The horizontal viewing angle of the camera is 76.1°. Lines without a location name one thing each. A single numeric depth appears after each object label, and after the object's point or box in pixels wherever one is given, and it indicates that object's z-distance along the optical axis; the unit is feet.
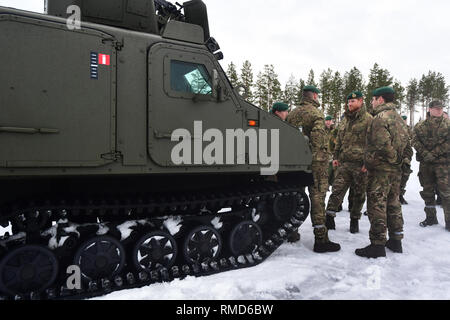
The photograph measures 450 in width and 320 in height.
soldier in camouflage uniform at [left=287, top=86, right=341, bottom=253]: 15.90
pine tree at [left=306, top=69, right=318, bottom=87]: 162.91
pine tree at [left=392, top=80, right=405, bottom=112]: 159.24
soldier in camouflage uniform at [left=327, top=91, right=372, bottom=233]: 19.42
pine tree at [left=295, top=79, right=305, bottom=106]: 162.59
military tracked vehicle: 9.48
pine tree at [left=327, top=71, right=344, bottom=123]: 159.02
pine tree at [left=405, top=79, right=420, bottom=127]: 199.62
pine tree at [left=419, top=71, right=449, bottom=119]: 190.70
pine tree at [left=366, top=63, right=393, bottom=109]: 140.58
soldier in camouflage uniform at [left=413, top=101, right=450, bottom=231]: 20.93
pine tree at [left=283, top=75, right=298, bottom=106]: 164.96
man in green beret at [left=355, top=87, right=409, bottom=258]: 15.13
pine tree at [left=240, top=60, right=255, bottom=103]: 138.51
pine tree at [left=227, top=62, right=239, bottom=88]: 137.18
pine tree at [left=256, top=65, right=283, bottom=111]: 146.92
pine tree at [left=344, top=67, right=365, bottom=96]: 152.72
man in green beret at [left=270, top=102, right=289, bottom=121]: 19.86
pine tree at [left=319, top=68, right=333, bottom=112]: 160.35
